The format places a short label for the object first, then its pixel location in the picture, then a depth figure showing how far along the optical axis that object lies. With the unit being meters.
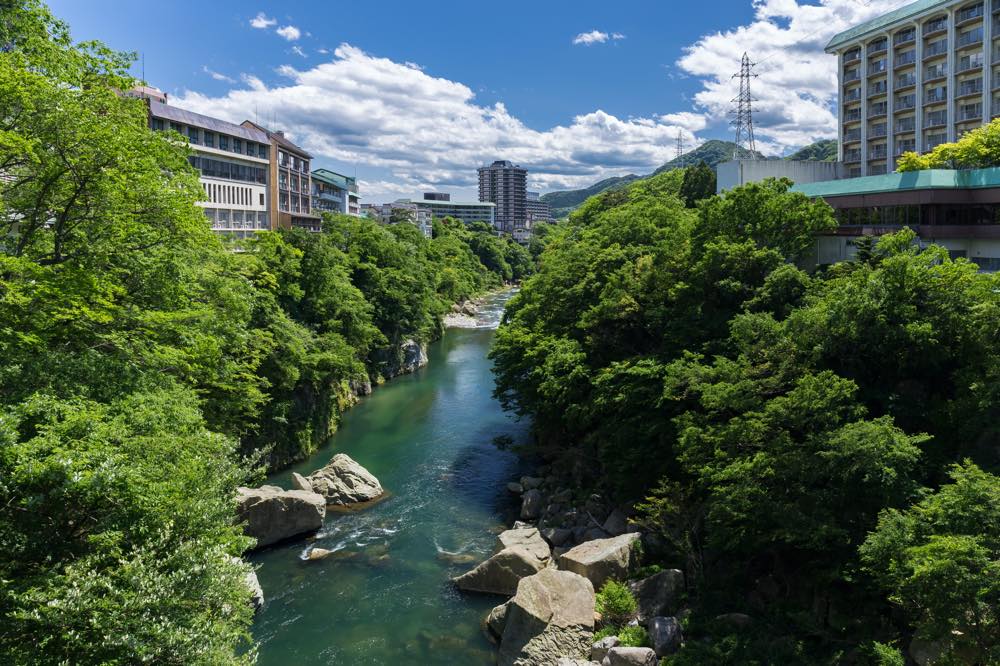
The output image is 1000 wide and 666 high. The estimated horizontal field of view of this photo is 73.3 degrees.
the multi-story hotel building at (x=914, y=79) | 49.62
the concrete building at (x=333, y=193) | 79.94
